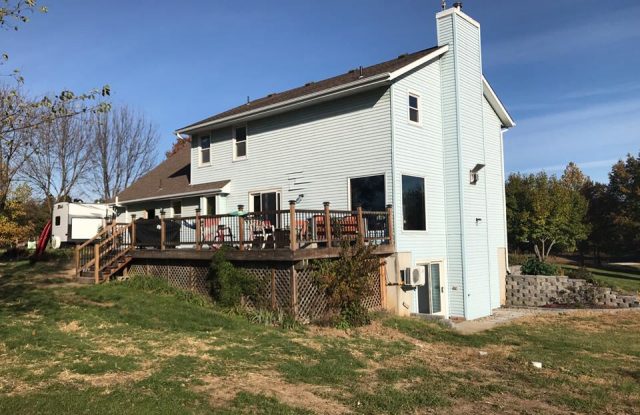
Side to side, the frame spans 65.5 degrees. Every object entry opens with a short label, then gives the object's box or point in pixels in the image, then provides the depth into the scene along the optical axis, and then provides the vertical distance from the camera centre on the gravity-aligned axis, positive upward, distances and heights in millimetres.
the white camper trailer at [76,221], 25364 +1057
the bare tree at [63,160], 33438 +5686
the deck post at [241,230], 12203 +162
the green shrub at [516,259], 28906 -1684
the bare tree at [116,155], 36344 +6410
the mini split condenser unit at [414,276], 13977 -1220
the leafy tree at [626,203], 41125 +2378
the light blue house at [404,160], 14367 +2378
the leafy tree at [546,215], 35312 +1120
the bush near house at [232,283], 12023 -1118
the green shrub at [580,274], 19888 -1849
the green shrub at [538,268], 19922 -1539
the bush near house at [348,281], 11562 -1080
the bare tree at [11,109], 7759 +2191
